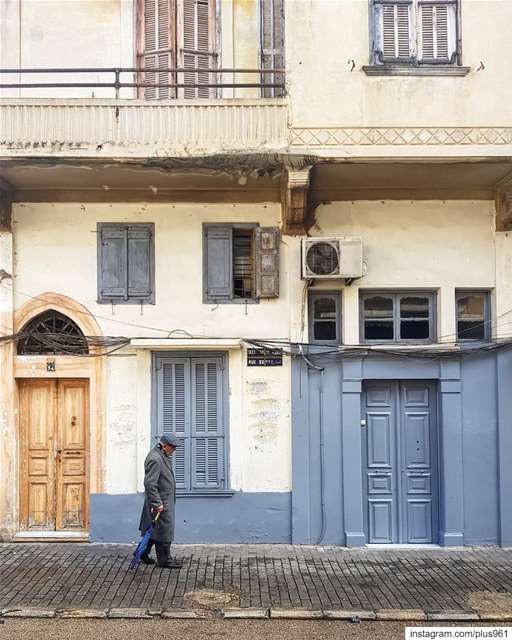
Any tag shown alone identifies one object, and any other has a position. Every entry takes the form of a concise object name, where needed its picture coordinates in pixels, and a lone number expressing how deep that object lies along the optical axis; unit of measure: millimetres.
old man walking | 6926
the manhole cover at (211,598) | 6129
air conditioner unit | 7809
